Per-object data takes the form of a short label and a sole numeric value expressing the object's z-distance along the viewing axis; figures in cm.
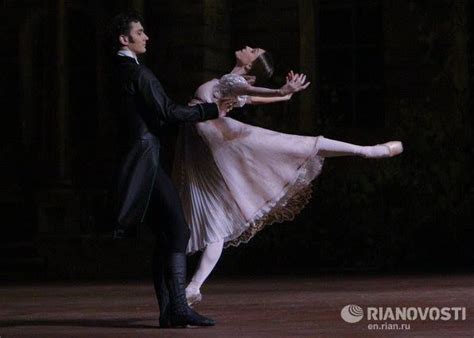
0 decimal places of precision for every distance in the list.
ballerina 1286
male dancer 1159
